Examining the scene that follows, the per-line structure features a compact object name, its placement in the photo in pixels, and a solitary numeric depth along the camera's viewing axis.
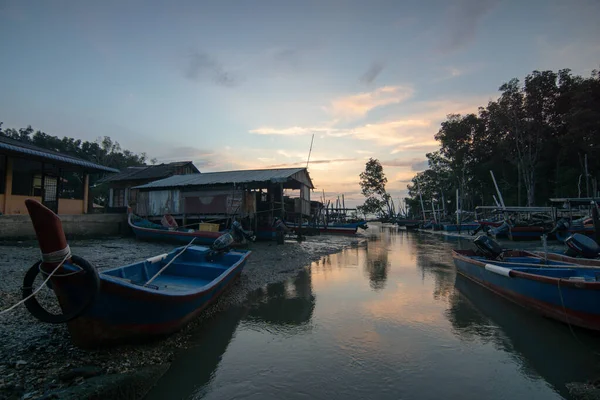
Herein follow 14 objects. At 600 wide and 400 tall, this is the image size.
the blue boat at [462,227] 32.34
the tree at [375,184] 57.62
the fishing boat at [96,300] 3.61
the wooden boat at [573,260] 7.82
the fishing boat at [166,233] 15.70
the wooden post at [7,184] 14.11
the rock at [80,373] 3.58
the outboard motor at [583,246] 8.38
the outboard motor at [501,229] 22.19
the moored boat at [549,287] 5.29
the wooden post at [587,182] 23.95
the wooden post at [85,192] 18.11
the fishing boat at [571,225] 18.58
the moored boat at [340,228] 30.02
